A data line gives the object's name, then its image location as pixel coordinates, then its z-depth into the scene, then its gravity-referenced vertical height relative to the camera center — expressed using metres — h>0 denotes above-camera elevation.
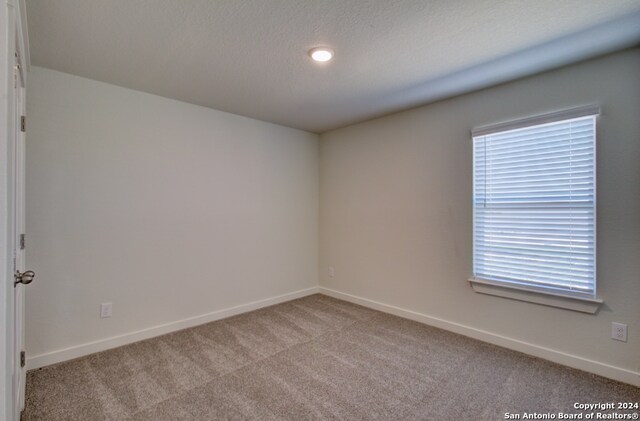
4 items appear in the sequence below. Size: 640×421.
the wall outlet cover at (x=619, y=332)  2.19 -0.88
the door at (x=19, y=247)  1.58 -0.23
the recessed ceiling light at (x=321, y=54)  2.14 +1.12
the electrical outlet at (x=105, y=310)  2.68 -0.92
